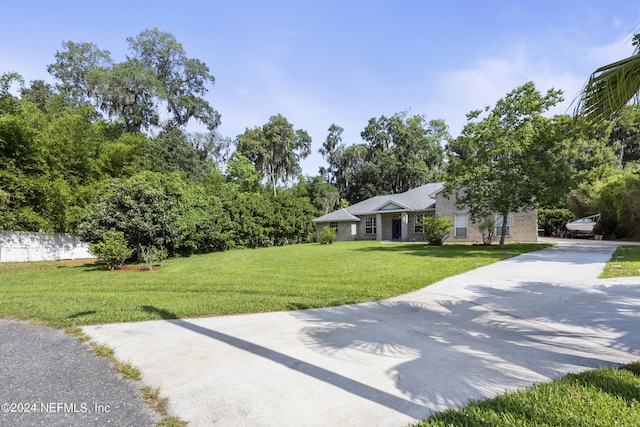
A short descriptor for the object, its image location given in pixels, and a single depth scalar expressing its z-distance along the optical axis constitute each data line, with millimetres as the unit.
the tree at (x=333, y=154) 49000
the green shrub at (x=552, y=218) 29562
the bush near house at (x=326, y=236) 25712
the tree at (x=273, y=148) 43125
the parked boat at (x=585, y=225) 23791
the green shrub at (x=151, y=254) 12455
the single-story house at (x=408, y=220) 21375
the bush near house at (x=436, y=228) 19906
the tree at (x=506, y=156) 14825
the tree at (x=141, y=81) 29844
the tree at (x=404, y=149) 42469
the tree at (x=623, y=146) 38281
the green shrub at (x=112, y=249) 11602
